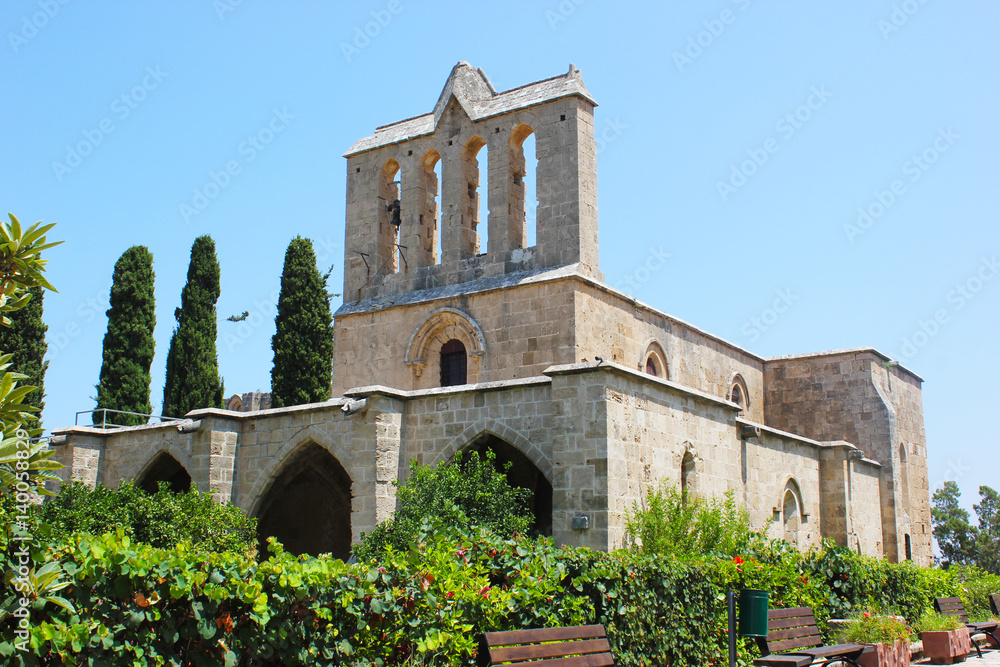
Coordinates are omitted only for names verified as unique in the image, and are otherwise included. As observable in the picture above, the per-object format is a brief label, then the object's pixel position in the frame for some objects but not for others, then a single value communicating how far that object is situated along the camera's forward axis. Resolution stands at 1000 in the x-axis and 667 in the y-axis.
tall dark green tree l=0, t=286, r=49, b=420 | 22.91
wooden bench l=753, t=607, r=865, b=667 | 7.73
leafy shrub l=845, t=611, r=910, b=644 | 9.04
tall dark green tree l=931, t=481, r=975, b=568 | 38.72
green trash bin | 7.30
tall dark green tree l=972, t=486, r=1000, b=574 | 37.30
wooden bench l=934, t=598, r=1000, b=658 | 11.20
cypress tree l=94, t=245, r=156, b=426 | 23.80
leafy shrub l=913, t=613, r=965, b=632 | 10.36
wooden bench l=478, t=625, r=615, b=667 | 5.95
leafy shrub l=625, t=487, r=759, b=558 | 10.57
